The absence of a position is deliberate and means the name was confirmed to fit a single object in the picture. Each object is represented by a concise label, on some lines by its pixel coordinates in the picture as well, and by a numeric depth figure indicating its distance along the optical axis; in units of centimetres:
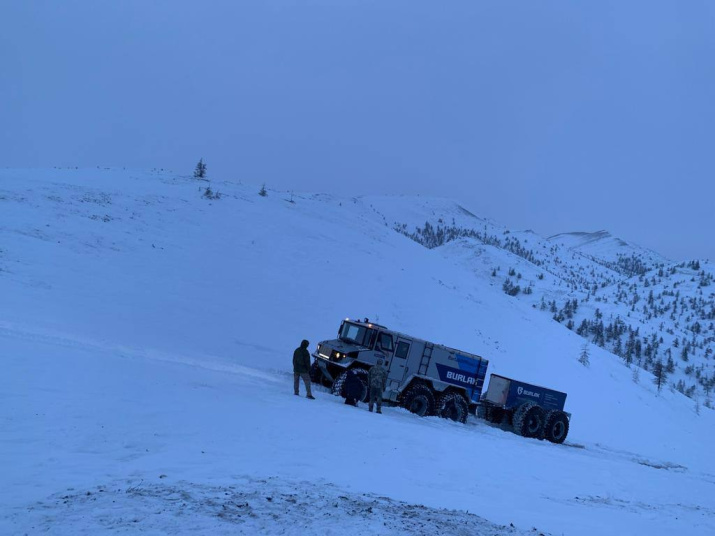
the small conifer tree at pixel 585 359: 3759
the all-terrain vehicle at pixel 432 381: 1809
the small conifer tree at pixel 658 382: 4011
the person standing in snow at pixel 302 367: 1530
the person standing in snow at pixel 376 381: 1625
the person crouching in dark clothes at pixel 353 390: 1617
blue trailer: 2064
